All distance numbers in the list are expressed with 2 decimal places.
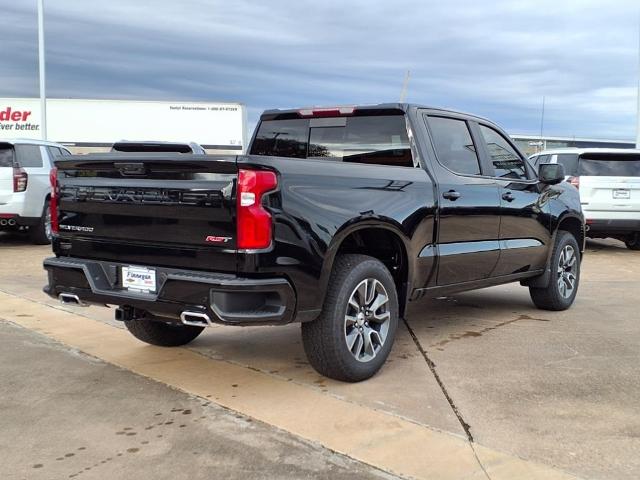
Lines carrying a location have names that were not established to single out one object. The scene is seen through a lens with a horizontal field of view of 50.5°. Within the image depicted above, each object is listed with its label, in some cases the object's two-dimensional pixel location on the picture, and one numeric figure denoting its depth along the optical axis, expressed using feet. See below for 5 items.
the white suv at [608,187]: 37.11
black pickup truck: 12.42
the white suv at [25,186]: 35.94
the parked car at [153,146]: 35.99
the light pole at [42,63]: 67.15
